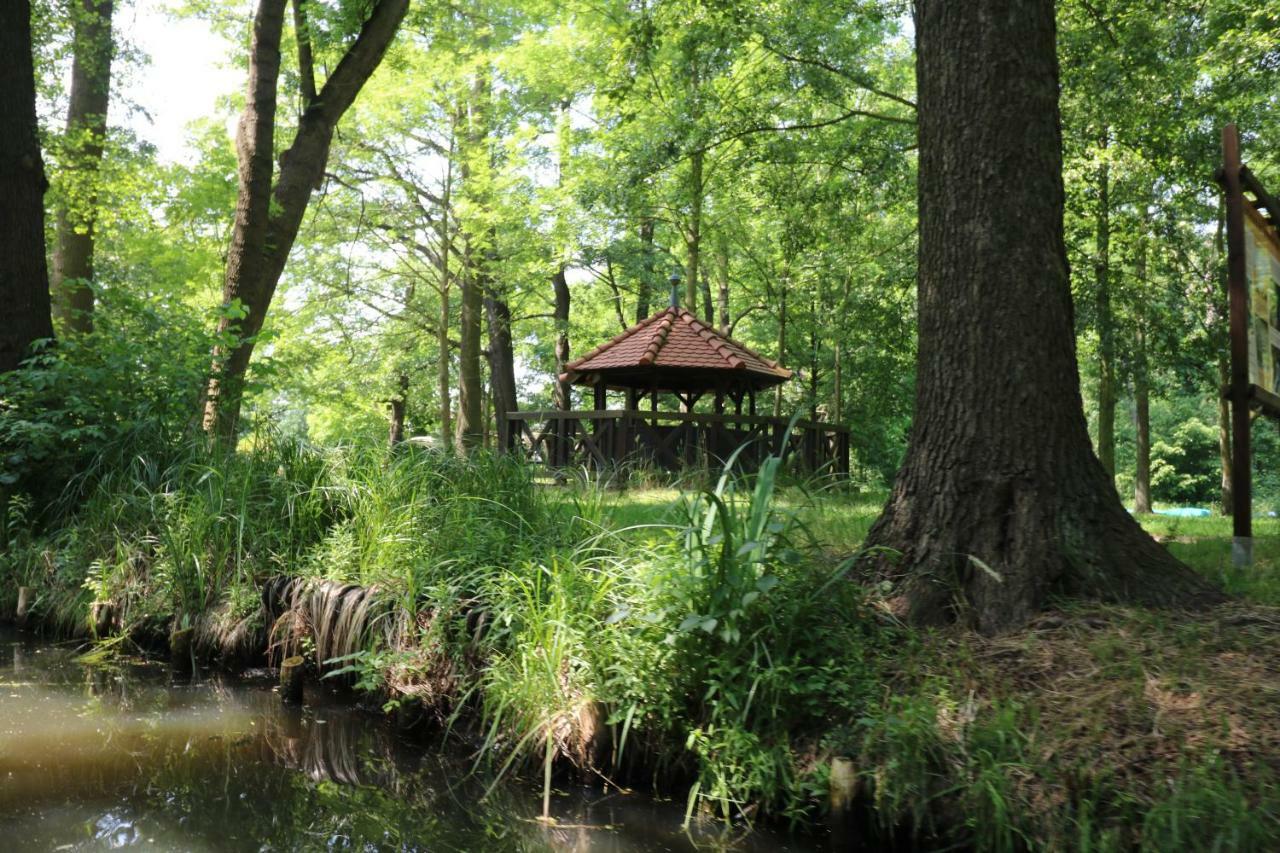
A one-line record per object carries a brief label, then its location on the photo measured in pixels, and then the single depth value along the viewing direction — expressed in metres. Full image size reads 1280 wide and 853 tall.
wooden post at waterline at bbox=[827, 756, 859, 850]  3.40
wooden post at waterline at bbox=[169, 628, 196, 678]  5.86
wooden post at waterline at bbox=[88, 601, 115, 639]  6.30
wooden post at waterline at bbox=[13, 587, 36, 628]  6.82
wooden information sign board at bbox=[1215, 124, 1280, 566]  5.54
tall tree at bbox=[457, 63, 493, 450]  19.25
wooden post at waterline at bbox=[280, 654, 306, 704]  5.30
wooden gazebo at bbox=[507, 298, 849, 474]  13.09
